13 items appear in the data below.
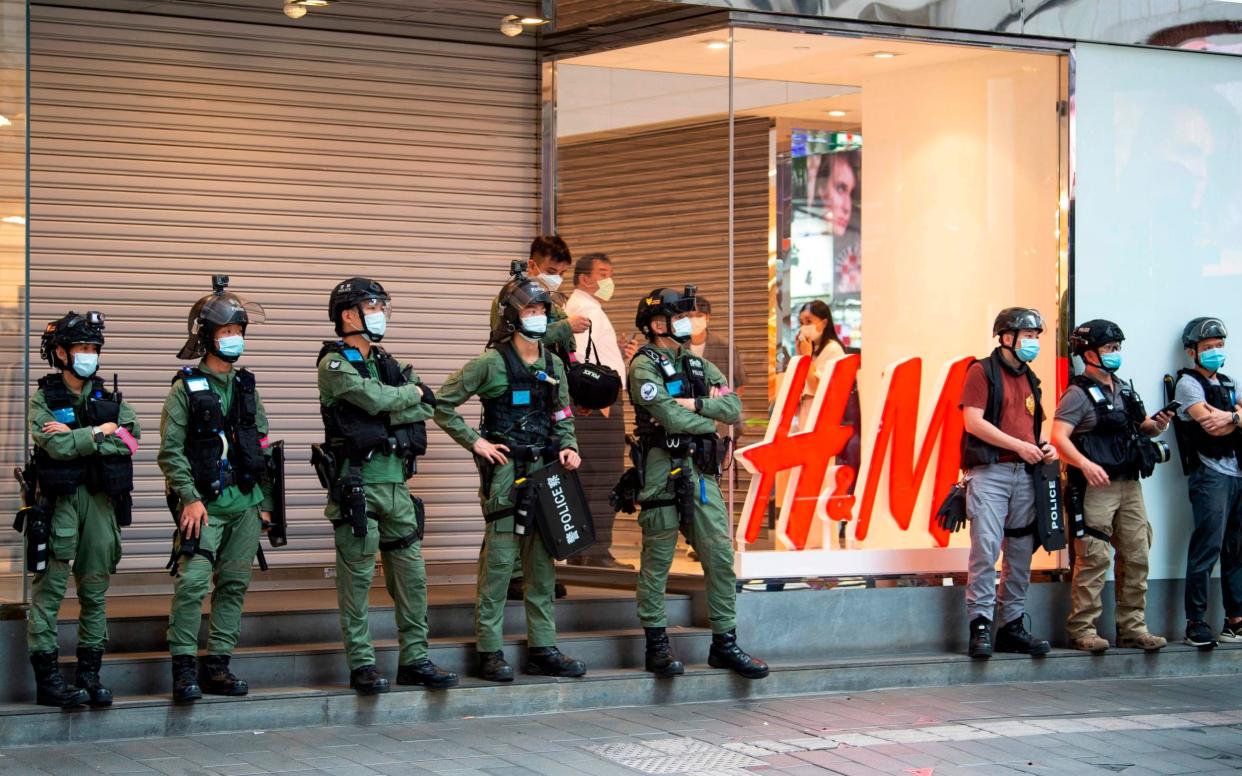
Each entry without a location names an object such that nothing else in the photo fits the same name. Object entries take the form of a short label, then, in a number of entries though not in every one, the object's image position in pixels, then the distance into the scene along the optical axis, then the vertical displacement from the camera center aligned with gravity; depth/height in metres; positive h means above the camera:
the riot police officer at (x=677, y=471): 8.79 -0.35
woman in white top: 9.98 +0.38
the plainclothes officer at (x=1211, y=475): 10.20 -0.38
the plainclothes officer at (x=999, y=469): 9.60 -0.34
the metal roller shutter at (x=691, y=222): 9.71 +1.07
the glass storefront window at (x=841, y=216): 9.76 +1.14
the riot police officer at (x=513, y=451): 8.41 -0.24
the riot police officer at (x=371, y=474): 7.98 -0.34
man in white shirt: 9.97 -0.13
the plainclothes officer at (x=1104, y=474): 9.89 -0.37
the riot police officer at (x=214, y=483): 7.65 -0.38
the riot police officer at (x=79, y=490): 7.45 -0.40
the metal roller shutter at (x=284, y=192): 9.55 +1.23
